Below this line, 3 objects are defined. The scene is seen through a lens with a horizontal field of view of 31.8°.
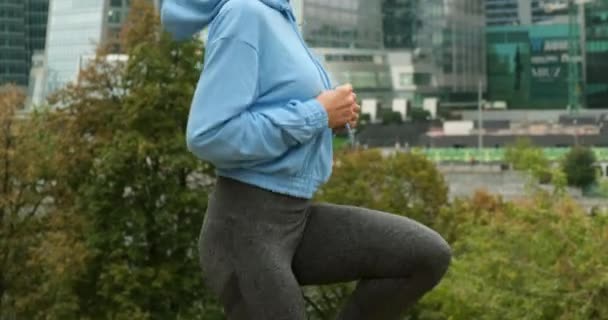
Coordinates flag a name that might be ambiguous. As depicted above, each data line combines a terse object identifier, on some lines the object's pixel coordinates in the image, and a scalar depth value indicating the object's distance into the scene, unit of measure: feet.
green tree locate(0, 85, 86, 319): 78.43
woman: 9.62
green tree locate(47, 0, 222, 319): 71.05
